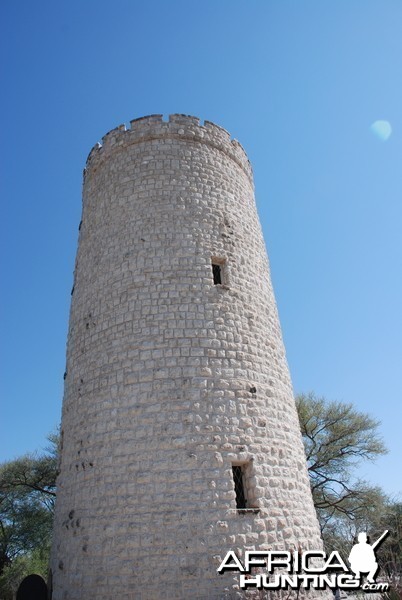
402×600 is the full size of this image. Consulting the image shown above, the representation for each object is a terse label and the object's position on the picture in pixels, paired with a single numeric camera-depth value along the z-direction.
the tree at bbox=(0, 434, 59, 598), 19.22
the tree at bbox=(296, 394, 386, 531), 17.81
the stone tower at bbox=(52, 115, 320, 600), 6.67
